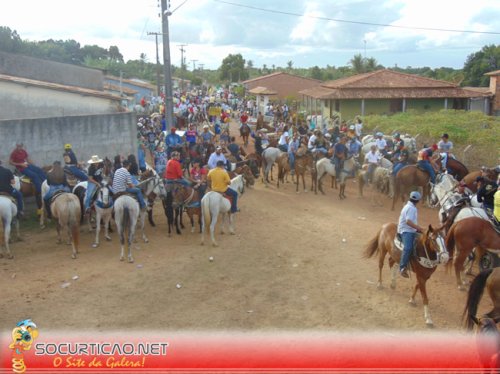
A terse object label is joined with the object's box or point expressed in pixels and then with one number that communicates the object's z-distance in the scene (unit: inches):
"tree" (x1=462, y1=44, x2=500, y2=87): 2049.7
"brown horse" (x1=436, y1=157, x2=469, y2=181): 605.8
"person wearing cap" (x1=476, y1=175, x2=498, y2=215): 402.0
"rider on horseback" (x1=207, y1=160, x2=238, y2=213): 474.9
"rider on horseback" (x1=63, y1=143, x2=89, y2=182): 515.7
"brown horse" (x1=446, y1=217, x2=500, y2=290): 362.0
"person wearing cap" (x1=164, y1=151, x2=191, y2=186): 499.8
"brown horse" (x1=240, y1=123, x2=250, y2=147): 1095.0
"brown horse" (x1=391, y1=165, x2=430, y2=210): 588.7
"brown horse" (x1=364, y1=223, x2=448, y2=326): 319.0
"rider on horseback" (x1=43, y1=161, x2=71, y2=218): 486.0
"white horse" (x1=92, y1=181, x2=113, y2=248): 471.5
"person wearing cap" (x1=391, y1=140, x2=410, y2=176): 621.3
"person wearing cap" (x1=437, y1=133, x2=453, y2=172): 635.0
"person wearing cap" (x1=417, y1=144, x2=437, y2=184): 581.9
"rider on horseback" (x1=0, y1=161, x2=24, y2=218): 453.1
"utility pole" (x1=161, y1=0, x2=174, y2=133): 682.2
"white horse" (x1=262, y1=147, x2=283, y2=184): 747.4
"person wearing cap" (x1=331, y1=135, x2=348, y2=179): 677.9
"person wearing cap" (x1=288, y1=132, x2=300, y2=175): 716.4
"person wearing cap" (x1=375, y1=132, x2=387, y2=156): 744.6
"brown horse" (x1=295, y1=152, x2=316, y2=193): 706.8
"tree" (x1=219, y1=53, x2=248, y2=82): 3221.0
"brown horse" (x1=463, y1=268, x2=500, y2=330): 279.6
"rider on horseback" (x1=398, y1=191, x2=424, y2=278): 332.2
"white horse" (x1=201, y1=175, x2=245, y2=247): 467.2
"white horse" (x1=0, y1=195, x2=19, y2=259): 427.2
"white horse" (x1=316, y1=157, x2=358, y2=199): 674.2
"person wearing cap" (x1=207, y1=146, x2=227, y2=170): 565.8
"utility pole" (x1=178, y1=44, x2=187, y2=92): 2492.3
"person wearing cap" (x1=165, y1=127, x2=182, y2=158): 694.5
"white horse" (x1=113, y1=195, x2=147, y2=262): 429.7
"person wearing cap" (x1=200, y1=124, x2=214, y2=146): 788.2
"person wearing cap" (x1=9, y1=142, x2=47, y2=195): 538.3
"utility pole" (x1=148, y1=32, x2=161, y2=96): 1312.7
